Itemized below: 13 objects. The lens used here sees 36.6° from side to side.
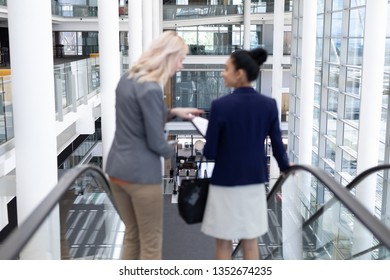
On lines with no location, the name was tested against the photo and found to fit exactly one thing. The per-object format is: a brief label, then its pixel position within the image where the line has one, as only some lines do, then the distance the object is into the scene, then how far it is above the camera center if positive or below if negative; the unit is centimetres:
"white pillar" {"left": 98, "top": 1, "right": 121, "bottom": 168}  1108 -40
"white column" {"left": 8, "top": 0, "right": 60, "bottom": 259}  558 -58
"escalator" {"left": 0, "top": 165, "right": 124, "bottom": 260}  261 -134
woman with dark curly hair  351 -67
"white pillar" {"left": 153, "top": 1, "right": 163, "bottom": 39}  2669 +99
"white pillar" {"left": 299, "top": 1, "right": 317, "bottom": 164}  1647 -109
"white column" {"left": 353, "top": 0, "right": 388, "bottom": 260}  956 -77
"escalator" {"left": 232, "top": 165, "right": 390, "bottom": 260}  435 -171
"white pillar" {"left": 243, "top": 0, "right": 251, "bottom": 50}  3301 +131
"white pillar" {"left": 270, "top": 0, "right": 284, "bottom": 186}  2439 -36
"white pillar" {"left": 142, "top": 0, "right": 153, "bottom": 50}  1909 +52
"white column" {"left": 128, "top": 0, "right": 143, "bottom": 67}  1451 +24
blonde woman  331 -51
